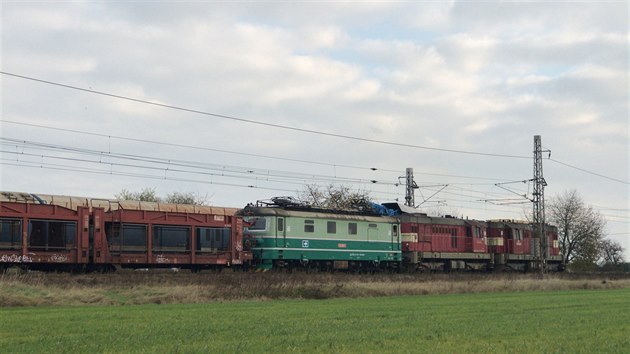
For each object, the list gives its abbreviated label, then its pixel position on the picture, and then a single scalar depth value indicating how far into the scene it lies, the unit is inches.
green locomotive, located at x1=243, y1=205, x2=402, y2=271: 1759.4
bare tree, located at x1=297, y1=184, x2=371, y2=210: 3388.3
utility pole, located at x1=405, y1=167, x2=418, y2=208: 3157.0
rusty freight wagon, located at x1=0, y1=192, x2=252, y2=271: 1379.2
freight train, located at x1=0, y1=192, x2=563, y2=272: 1412.4
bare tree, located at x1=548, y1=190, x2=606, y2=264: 4060.0
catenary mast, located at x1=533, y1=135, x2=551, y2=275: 2258.9
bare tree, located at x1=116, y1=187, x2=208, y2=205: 3560.5
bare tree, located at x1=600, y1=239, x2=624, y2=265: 4825.3
